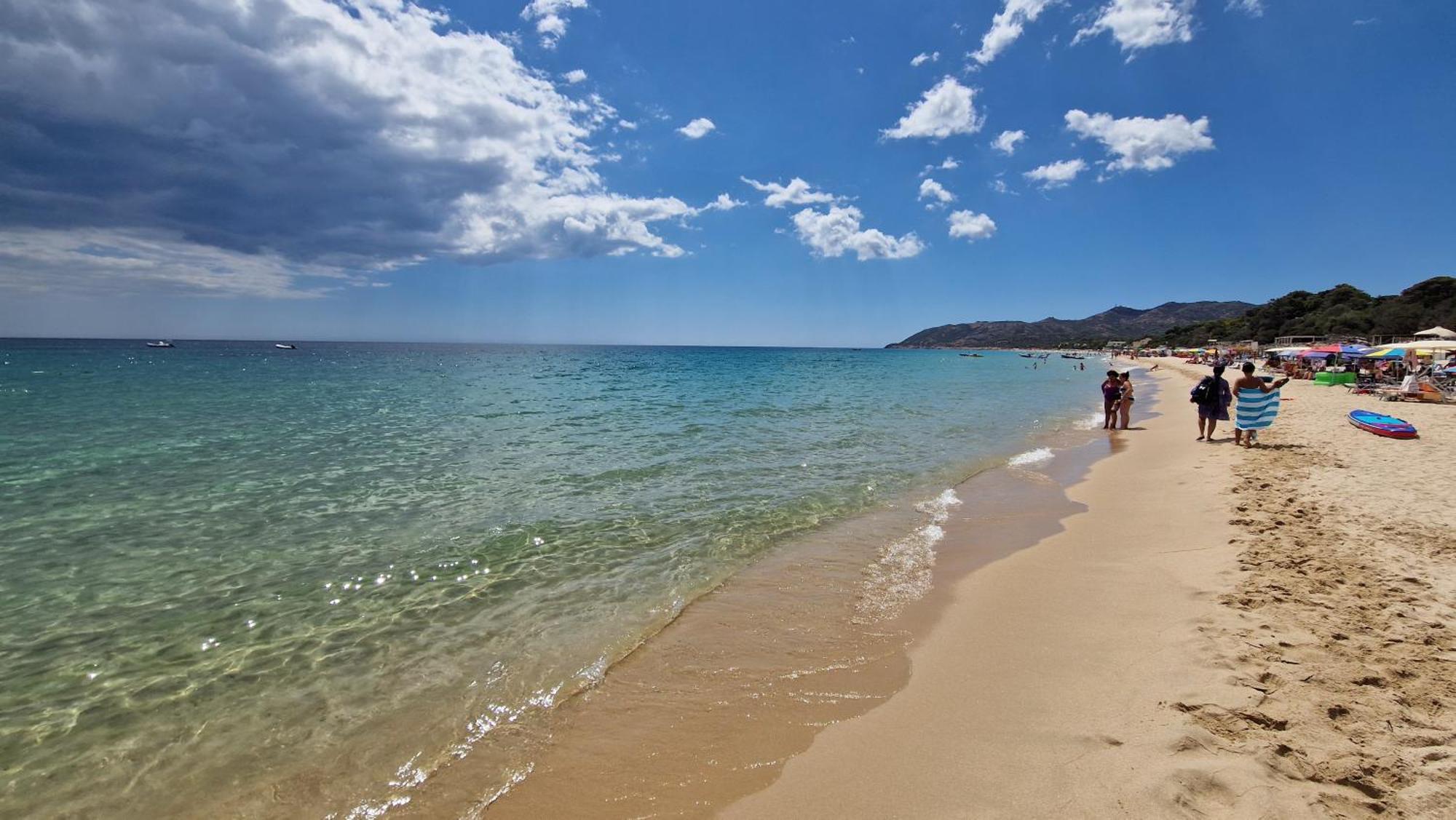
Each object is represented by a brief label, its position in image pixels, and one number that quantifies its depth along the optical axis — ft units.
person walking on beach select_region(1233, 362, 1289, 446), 44.08
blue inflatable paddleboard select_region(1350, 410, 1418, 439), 43.45
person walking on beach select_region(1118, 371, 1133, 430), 64.54
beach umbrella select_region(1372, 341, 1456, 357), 83.63
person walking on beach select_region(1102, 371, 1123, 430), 63.67
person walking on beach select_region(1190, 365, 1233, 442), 49.03
